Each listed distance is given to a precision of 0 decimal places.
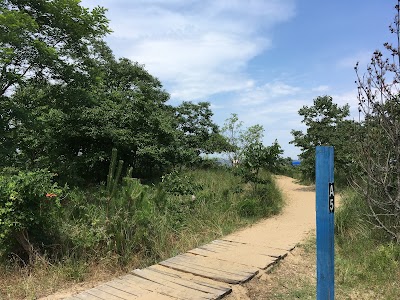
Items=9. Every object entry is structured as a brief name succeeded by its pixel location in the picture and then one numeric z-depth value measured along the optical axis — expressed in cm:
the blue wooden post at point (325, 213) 257
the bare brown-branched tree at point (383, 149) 507
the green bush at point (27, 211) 416
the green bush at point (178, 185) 822
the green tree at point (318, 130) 1249
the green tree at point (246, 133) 1707
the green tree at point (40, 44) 755
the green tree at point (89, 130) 966
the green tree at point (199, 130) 1516
